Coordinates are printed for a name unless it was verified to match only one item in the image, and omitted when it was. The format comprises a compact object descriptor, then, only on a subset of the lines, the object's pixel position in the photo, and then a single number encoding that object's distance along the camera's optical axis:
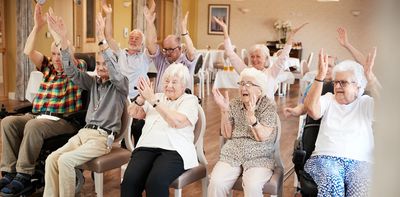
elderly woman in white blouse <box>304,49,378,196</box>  2.50
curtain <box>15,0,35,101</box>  7.83
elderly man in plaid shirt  3.22
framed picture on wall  14.46
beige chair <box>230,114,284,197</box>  2.61
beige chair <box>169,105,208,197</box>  2.78
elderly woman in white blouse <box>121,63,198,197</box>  2.68
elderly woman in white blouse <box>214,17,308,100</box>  3.44
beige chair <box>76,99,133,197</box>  3.03
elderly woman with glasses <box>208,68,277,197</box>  2.66
